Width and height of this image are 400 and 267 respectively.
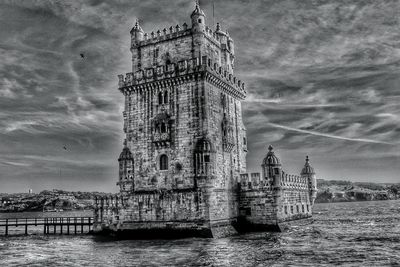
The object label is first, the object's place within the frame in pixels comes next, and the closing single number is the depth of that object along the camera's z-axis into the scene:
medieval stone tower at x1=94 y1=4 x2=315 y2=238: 38.59
